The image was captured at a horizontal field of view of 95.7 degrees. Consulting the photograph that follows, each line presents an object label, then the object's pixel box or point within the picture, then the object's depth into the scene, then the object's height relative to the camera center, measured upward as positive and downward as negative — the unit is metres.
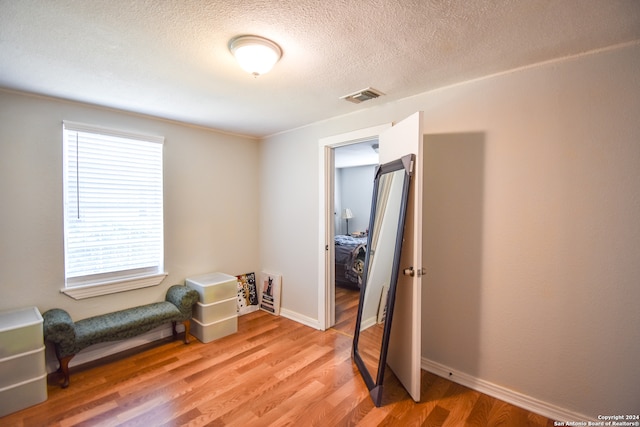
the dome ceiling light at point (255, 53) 1.57 +0.89
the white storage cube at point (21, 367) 1.90 -1.06
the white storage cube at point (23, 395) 1.90 -1.25
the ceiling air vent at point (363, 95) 2.32 +0.96
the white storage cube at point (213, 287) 2.96 -0.80
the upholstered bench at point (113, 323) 2.18 -0.96
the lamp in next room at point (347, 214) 7.04 -0.10
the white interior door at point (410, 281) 1.90 -0.49
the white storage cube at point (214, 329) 2.94 -1.24
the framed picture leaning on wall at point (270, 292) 3.69 -1.07
